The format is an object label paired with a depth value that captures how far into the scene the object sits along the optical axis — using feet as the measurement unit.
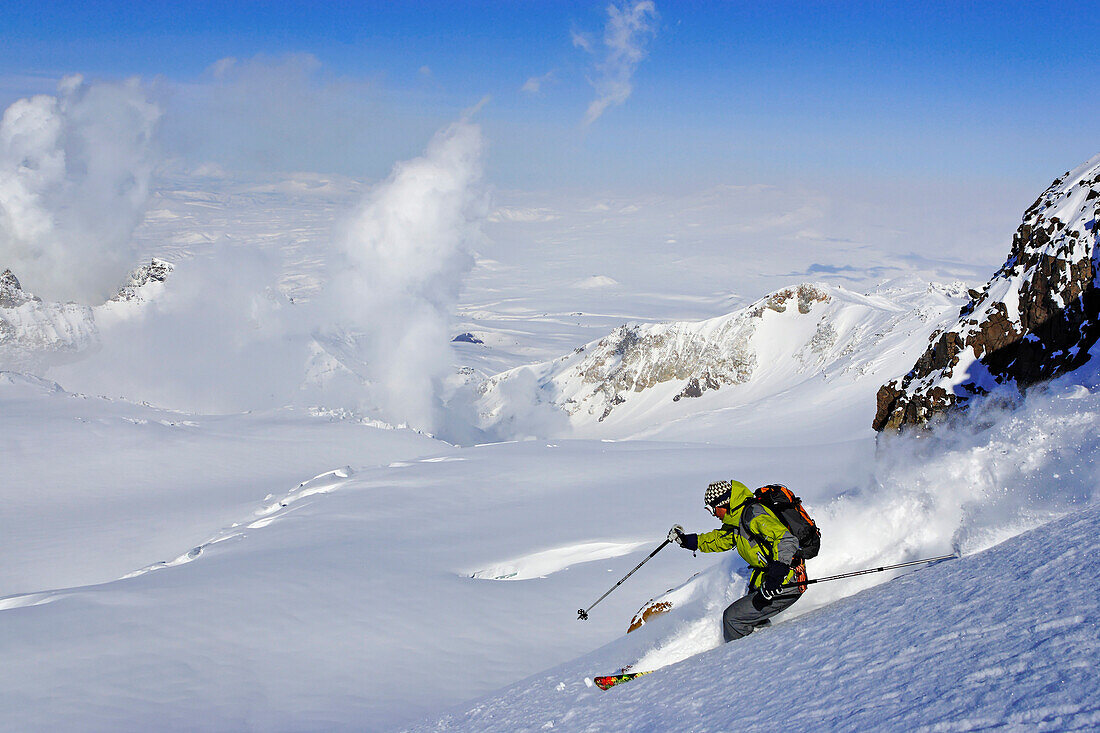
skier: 24.08
